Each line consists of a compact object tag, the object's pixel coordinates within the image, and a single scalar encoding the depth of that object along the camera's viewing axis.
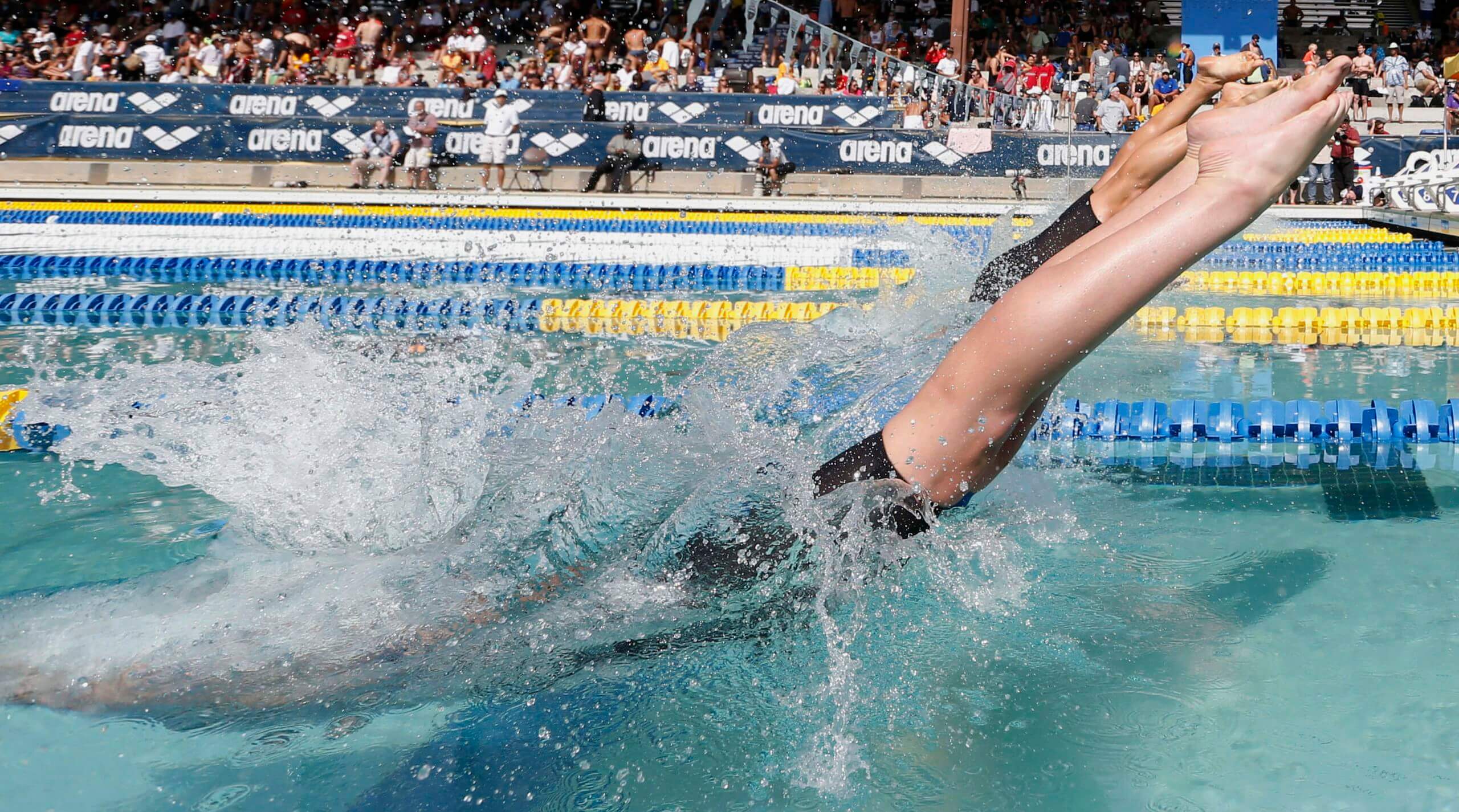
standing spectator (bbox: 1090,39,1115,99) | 15.80
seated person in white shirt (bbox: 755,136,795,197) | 13.59
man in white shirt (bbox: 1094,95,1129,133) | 14.32
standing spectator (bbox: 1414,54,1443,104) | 16.06
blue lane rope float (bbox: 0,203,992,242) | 9.88
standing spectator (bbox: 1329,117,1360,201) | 13.12
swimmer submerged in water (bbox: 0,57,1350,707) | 1.71
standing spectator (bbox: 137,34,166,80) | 15.71
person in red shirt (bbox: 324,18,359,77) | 16.09
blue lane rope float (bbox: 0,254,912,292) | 7.76
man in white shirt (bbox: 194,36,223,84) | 15.66
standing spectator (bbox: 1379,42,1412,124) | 15.92
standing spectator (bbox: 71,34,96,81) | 15.80
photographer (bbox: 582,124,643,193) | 13.55
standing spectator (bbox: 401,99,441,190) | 13.66
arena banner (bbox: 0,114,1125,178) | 13.90
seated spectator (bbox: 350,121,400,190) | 13.60
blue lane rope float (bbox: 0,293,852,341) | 6.23
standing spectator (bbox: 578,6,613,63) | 16.39
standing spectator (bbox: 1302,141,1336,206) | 13.49
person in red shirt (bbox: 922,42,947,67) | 17.12
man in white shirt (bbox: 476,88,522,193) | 13.42
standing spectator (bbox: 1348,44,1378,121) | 15.69
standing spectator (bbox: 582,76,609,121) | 14.18
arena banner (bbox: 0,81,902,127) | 14.41
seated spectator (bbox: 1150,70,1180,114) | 14.88
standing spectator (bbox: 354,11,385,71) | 16.33
